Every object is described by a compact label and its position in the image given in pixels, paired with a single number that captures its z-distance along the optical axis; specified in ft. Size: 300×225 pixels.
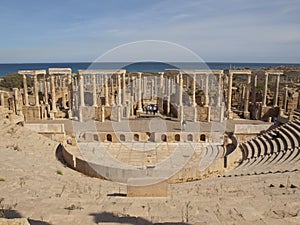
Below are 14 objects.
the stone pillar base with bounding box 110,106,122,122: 75.15
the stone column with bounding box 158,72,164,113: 86.07
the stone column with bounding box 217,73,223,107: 77.58
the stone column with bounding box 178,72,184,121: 75.52
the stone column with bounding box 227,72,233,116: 80.02
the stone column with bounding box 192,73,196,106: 76.95
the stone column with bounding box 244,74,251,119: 80.23
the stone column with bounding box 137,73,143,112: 85.19
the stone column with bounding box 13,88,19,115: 75.56
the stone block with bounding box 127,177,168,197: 24.68
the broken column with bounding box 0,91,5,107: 77.83
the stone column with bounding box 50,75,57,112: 80.58
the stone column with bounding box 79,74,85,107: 74.99
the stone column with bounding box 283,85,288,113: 78.03
